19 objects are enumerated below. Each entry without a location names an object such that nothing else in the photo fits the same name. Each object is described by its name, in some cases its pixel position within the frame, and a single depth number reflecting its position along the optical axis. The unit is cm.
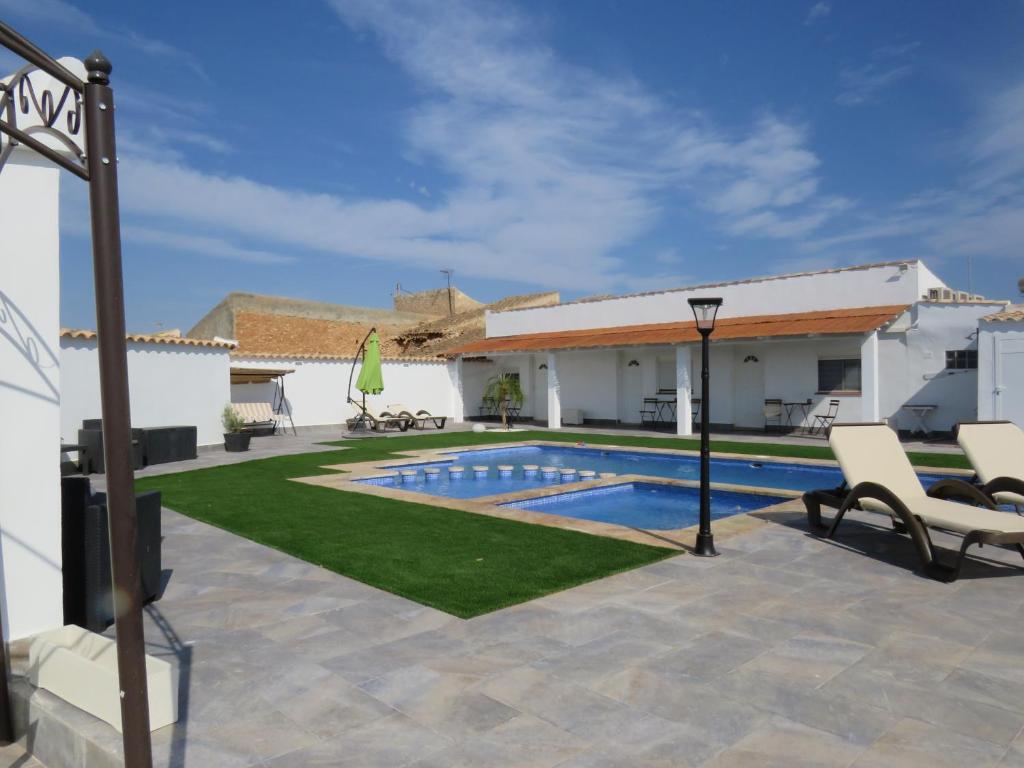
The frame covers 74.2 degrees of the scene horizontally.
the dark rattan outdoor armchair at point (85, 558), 466
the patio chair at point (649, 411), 2362
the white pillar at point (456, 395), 2731
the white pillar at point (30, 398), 393
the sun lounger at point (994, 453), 725
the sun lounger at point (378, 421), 2273
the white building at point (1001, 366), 1597
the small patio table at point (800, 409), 2009
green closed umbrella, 2112
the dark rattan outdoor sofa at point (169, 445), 1480
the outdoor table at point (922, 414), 1808
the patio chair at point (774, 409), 2027
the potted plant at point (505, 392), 2538
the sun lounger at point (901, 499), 575
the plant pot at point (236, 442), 1695
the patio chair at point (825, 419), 1941
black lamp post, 639
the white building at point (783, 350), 1767
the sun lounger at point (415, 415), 2386
